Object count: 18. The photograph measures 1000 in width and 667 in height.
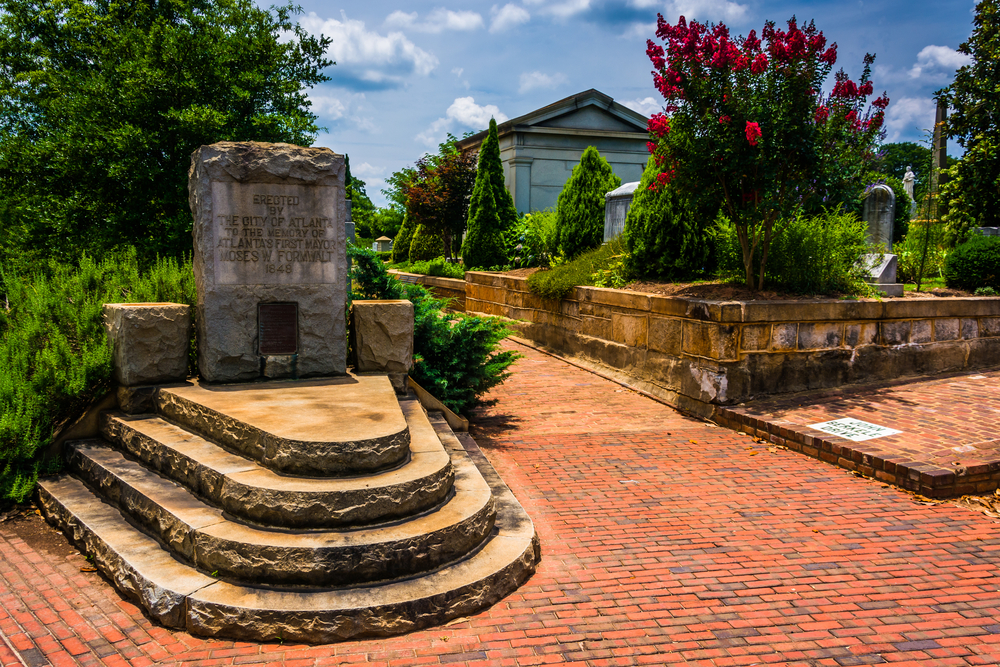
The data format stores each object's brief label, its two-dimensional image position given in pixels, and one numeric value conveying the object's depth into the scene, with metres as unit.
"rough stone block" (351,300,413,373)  6.32
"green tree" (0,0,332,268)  9.94
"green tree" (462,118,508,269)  17.02
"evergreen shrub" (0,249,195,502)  4.99
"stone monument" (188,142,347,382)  5.75
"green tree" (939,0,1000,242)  14.48
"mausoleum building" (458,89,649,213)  23.94
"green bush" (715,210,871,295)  8.11
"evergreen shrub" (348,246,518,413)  6.91
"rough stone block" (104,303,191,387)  5.54
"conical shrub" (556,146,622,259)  13.04
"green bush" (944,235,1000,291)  9.84
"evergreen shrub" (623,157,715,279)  9.41
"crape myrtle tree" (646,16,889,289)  7.30
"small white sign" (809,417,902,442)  6.38
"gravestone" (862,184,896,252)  10.48
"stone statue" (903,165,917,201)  24.66
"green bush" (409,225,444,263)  24.45
